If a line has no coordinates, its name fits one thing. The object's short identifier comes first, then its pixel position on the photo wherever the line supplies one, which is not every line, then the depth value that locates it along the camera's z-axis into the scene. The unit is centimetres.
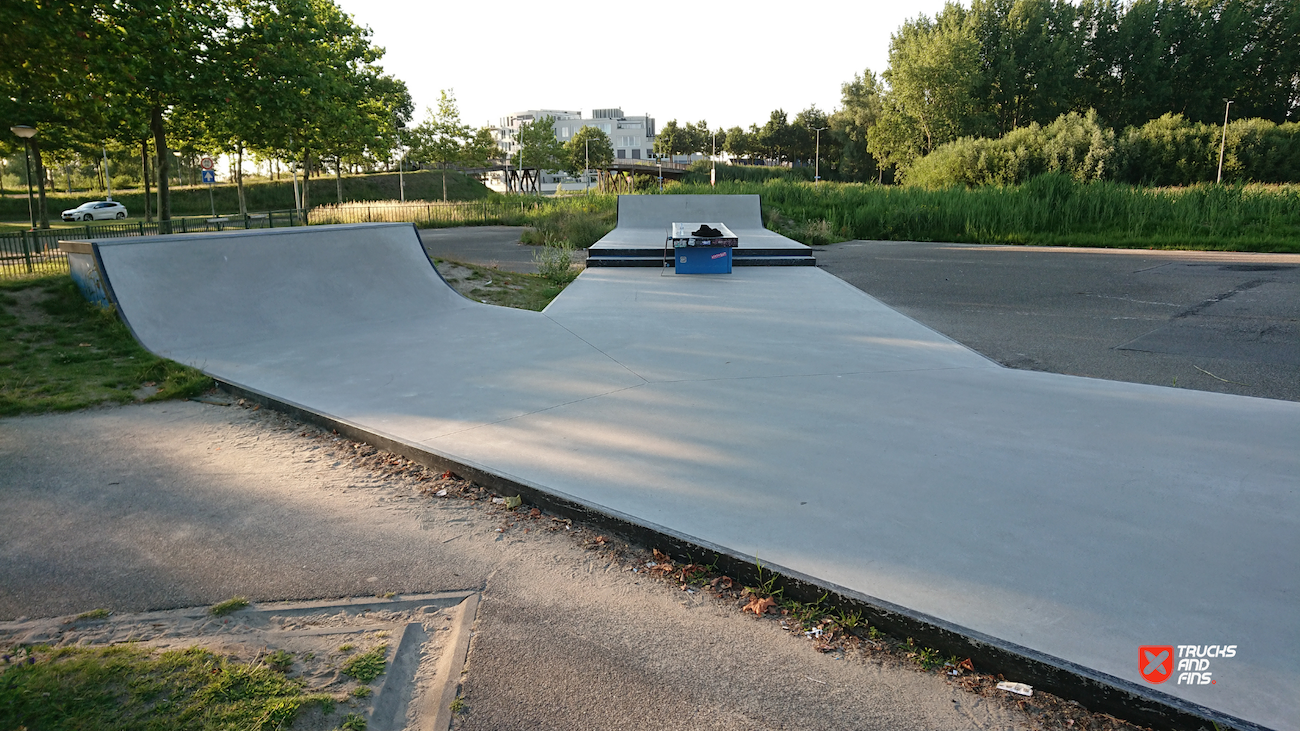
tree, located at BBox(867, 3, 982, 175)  5597
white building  12912
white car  3653
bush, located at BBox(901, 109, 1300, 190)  3409
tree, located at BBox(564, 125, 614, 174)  9156
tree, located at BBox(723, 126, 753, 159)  10144
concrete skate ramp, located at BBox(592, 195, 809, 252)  2011
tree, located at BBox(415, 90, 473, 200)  5003
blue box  1237
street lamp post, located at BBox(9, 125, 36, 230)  1727
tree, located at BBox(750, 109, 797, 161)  9606
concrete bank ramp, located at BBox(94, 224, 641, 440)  539
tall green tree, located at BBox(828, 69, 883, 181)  7519
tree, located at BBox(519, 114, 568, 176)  7750
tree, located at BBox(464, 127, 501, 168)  5378
